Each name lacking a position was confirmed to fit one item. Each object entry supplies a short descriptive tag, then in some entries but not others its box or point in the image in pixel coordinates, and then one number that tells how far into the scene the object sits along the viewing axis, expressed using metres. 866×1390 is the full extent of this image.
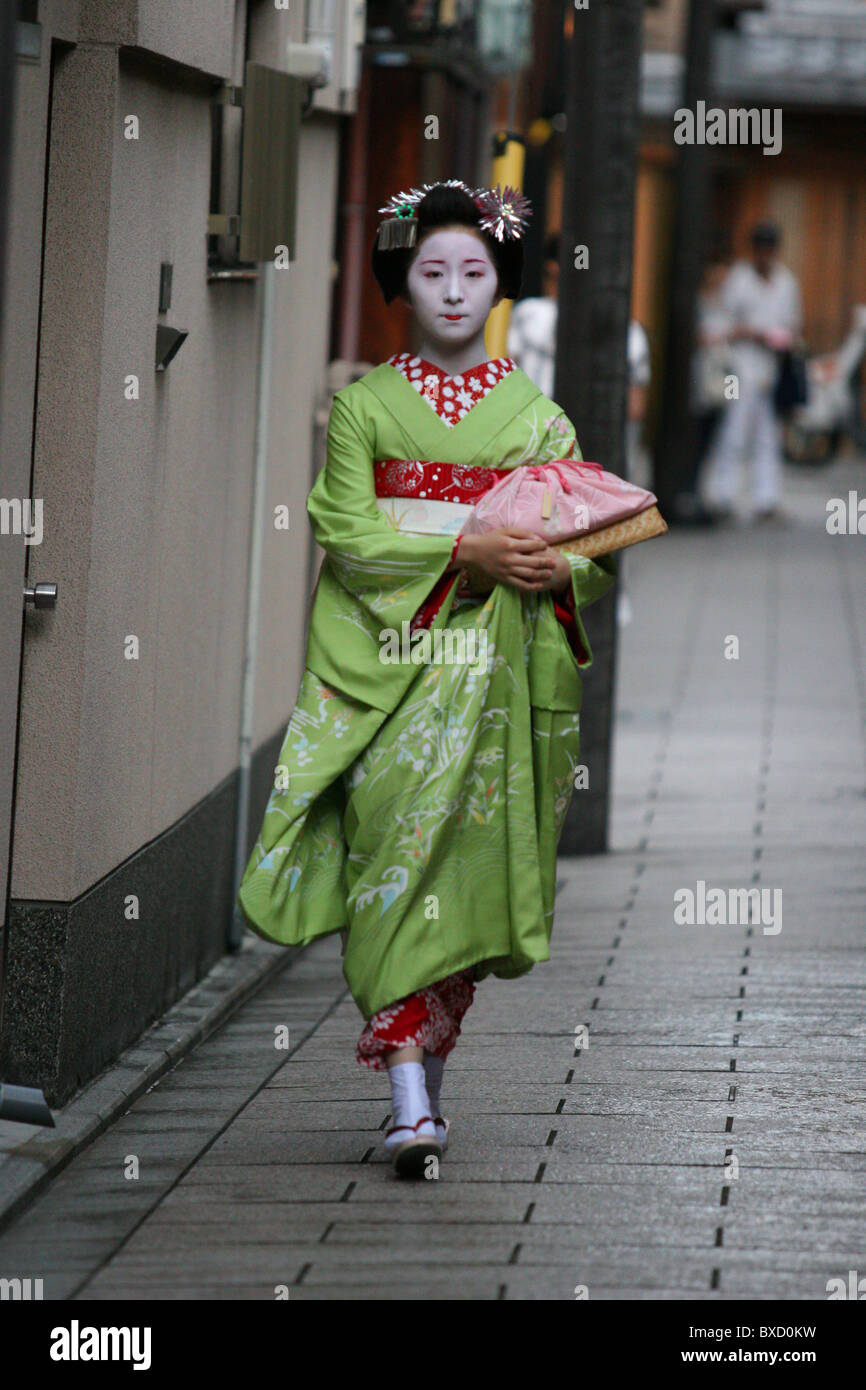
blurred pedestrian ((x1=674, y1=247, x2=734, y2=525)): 21.02
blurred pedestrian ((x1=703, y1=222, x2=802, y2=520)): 20.47
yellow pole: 9.55
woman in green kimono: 5.09
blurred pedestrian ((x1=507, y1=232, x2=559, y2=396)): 11.84
